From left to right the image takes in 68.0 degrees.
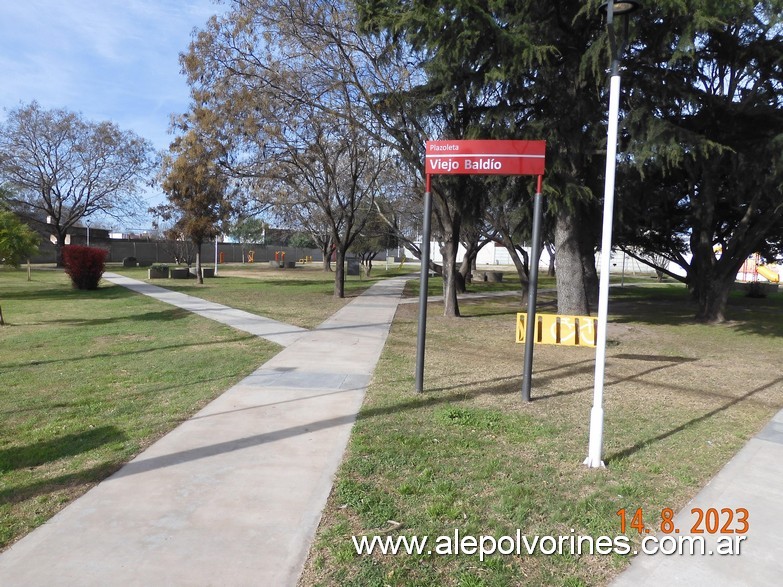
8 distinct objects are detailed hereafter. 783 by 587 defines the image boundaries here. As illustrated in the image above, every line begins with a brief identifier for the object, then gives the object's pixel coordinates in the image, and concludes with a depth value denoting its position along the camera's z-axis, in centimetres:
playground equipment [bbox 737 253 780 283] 5441
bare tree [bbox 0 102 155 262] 4194
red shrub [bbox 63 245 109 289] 2492
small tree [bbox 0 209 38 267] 1556
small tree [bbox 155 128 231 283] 1886
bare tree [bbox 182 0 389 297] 1445
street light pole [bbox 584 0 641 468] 477
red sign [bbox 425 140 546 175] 674
